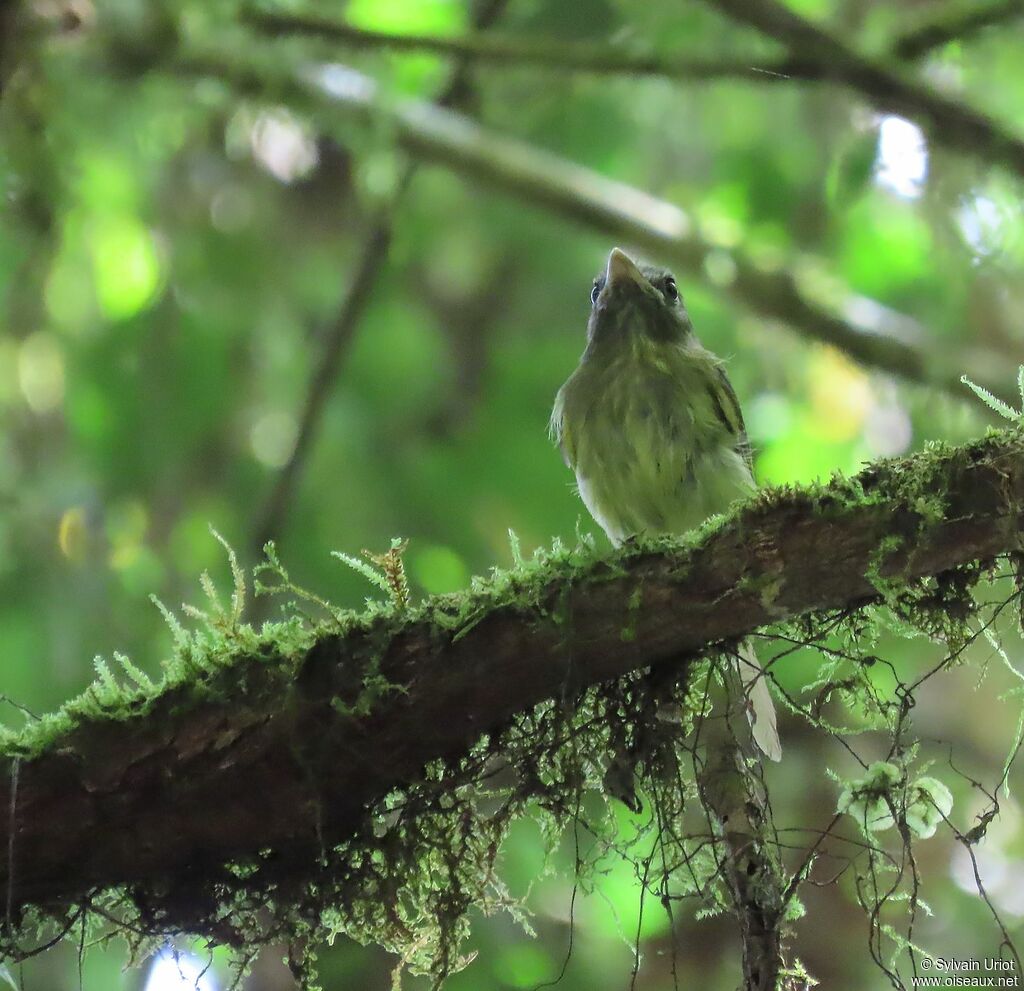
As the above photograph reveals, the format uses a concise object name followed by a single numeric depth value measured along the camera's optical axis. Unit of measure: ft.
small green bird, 21.84
